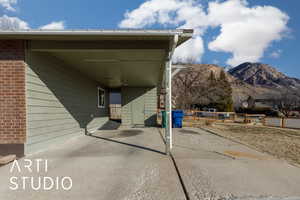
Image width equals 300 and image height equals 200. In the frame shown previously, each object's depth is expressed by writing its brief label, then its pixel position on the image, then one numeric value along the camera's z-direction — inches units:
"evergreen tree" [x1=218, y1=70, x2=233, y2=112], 1004.6
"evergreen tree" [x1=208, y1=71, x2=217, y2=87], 1051.6
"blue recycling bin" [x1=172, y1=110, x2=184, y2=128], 350.9
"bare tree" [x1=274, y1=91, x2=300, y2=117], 836.0
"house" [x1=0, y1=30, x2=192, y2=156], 142.6
